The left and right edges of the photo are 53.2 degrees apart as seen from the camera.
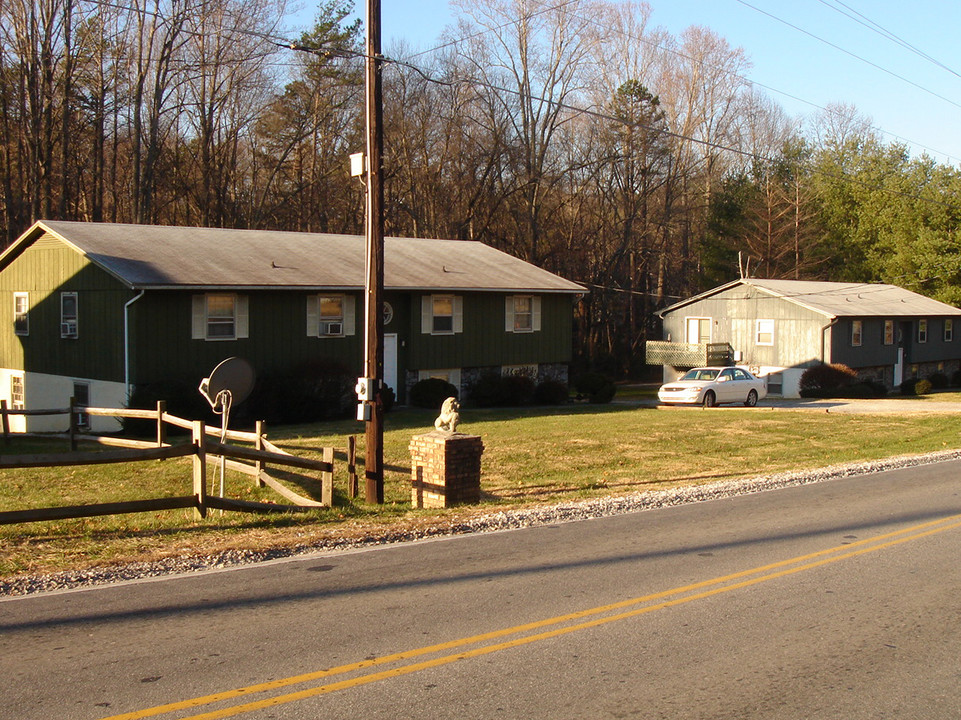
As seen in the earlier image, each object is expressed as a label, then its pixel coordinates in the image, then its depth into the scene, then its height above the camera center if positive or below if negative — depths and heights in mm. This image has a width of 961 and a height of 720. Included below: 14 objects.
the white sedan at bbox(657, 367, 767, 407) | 33719 -1420
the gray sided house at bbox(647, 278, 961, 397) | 44469 +895
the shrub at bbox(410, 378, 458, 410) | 31750 -1525
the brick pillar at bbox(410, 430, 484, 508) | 13742 -1768
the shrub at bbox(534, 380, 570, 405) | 35688 -1672
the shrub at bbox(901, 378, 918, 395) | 47125 -1874
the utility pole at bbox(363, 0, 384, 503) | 13750 +1175
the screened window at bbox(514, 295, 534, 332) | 36250 +1307
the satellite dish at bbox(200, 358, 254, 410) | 14547 -557
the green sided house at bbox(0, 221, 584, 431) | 26844 +1149
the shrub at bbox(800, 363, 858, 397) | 42656 -1354
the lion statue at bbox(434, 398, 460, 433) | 13773 -992
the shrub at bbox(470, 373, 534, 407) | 34125 -1531
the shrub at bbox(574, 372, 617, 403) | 36719 -1521
